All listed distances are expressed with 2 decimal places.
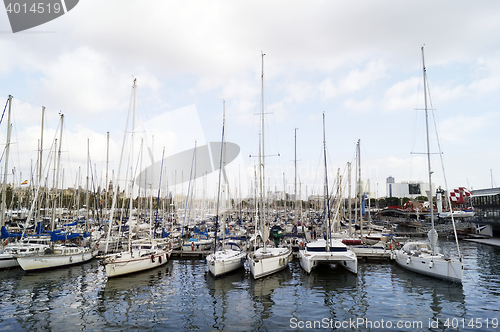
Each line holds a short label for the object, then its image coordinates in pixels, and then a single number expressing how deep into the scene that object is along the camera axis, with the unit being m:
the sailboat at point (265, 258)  25.75
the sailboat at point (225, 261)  26.14
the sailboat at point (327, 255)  26.14
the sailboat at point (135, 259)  26.22
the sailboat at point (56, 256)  28.55
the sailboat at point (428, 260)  23.39
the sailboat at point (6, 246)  29.30
